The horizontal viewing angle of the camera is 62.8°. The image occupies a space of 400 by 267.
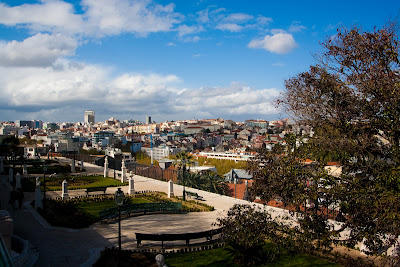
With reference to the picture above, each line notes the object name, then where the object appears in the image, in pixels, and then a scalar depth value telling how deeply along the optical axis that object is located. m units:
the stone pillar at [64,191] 18.59
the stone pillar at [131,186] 20.48
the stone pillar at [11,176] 22.33
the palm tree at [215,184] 23.99
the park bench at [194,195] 18.56
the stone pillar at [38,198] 15.69
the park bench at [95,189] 19.69
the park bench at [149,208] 15.11
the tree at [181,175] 23.63
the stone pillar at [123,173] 25.45
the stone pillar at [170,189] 20.05
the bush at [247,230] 8.11
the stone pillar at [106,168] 28.56
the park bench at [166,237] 10.53
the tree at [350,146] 7.01
